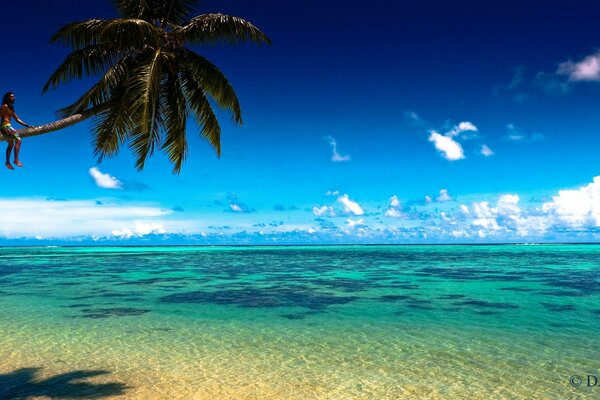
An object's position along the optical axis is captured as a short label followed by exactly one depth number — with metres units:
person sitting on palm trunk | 7.75
